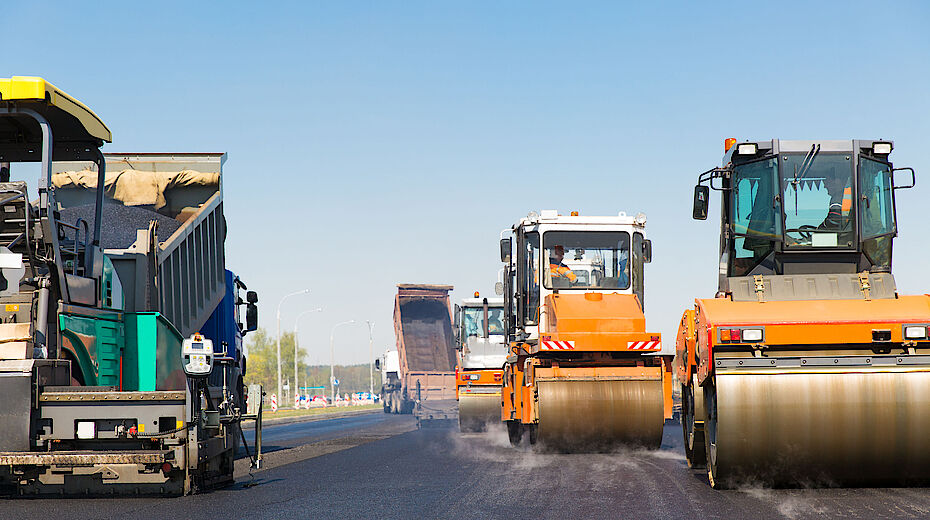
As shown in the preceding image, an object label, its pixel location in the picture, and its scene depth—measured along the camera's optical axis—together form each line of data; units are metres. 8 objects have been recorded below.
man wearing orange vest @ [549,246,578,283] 15.80
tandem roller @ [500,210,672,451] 13.90
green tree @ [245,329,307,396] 85.03
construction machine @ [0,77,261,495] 9.05
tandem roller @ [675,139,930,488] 8.77
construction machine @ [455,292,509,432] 21.33
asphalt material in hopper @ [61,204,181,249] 10.73
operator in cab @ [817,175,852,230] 10.30
